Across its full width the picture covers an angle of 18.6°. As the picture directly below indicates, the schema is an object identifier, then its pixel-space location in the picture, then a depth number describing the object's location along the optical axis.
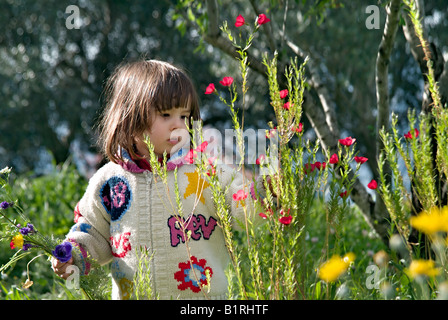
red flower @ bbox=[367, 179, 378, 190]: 2.08
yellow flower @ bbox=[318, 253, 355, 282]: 1.82
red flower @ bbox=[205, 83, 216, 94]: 1.97
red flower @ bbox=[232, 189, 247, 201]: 1.97
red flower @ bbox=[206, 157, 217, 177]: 1.93
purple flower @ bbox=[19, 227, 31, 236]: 2.02
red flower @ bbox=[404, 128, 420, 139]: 2.08
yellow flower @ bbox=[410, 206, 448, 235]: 1.75
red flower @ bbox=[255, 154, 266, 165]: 1.95
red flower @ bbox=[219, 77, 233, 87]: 1.97
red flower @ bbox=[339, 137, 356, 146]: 1.99
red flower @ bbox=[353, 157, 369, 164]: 1.98
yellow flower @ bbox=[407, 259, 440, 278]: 1.79
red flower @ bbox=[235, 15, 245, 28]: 2.00
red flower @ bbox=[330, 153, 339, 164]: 1.99
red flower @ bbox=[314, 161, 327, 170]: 2.00
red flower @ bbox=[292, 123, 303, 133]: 1.95
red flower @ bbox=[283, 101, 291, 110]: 1.96
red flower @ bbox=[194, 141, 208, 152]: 1.94
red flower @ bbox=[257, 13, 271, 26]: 1.96
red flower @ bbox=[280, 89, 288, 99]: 1.97
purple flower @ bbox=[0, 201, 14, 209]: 2.01
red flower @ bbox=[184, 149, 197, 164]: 2.05
